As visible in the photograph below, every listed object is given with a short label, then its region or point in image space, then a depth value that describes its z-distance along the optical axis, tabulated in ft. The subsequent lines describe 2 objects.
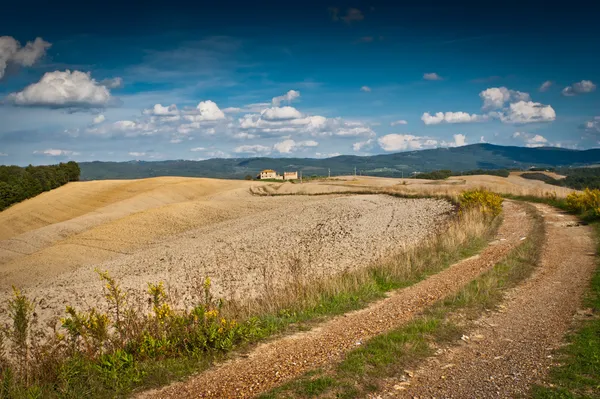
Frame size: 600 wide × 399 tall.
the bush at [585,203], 83.18
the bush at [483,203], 91.09
